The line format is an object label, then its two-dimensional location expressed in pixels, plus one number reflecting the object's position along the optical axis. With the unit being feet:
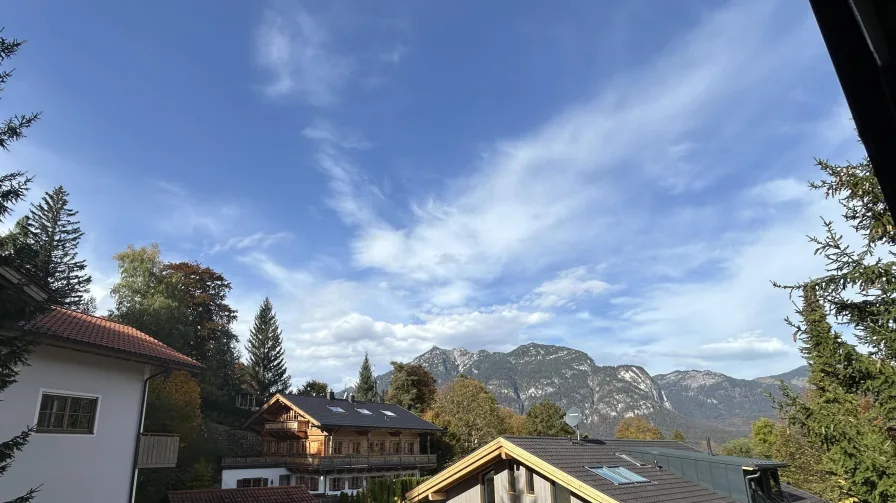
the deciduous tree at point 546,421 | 173.68
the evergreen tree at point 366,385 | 235.40
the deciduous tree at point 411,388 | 200.75
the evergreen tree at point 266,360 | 192.75
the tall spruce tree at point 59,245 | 134.00
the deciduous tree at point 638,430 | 206.59
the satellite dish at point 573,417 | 63.31
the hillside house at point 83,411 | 42.88
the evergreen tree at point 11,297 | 30.12
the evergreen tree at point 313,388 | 197.31
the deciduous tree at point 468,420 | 158.51
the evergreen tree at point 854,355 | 31.42
